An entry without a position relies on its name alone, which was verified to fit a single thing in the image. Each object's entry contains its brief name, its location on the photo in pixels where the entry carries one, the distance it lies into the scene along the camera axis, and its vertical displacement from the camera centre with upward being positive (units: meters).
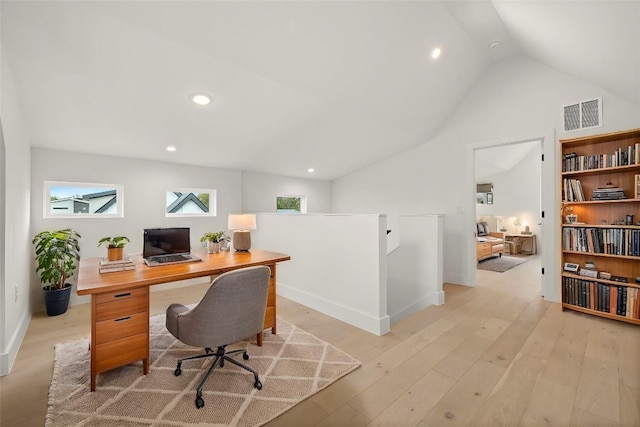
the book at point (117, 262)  2.09 -0.35
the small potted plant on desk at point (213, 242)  2.76 -0.25
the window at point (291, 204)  5.91 +0.28
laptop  2.36 -0.27
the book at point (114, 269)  1.97 -0.38
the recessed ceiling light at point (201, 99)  2.74 +1.21
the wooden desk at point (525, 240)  7.41 -0.68
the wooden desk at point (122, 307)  1.76 -0.61
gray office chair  1.68 -0.63
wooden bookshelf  2.85 -0.09
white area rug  1.61 -1.16
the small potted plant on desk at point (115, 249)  2.25 -0.26
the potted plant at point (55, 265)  3.03 -0.53
